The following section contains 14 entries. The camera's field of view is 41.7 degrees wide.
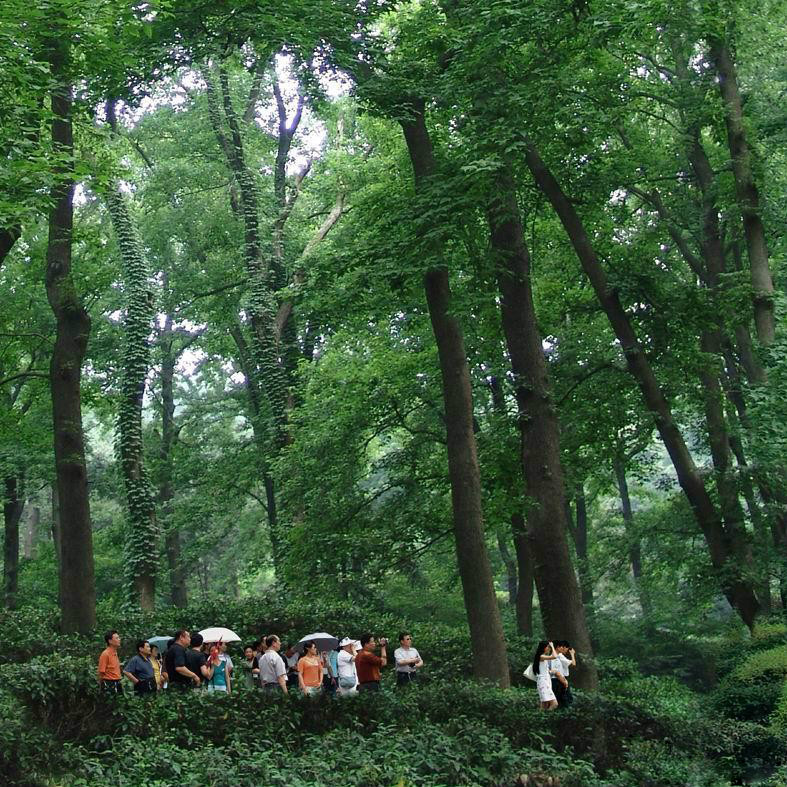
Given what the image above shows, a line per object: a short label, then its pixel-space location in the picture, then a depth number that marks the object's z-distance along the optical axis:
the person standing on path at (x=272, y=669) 13.97
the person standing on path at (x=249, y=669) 15.14
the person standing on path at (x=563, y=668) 12.84
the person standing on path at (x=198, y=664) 13.57
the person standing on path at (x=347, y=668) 14.55
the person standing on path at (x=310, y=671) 14.22
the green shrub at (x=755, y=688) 15.33
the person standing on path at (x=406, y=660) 16.23
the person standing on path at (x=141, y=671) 12.86
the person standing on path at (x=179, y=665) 13.47
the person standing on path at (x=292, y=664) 15.91
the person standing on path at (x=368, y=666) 15.35
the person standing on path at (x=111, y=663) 11.38
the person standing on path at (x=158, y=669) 13.70
